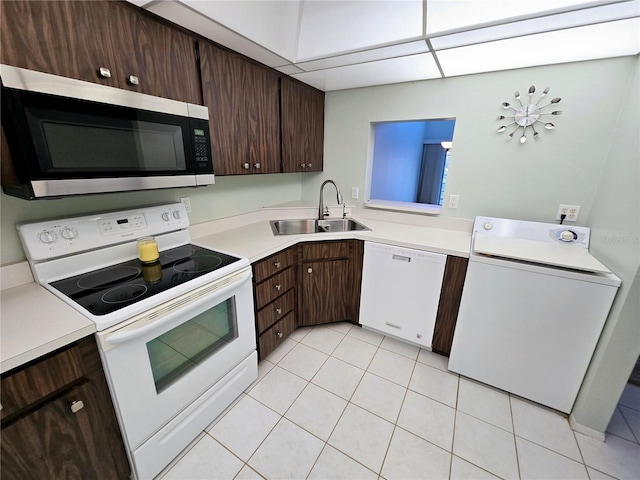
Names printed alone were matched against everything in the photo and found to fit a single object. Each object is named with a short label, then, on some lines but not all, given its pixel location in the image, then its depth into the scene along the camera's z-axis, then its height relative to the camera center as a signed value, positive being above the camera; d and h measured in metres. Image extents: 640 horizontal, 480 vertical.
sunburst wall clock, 1.72 +0.40
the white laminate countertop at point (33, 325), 0.78 -0.54
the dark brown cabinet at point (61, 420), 0.79 -0.83
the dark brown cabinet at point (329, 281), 2.05 -0.88
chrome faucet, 2.39 -0.38
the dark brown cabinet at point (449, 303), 1.72 -0.86
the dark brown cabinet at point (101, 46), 0.90 +0.45
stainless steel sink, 2.46 -0.52
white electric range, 1.02 -0.61
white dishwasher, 1.83 -0.86
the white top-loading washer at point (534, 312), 1.38 -0.75
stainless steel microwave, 0.87 +0.09
